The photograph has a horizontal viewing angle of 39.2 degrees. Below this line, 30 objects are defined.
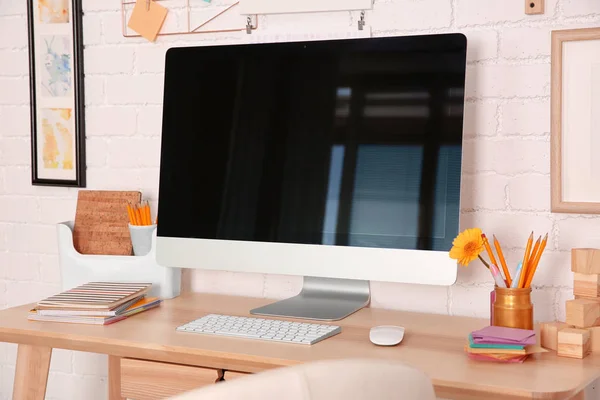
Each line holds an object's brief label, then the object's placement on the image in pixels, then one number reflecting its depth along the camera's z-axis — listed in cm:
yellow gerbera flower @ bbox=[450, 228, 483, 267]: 161
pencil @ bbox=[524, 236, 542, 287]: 160
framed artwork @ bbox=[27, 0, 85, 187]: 230
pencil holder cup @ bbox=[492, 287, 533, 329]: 156
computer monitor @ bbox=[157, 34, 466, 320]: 171
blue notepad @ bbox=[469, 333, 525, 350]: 143
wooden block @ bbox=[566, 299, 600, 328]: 153
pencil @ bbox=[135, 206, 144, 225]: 211
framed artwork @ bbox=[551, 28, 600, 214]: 175
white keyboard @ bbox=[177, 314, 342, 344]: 158
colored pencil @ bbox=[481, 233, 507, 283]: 161
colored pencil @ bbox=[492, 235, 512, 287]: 162
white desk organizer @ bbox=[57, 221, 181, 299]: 203
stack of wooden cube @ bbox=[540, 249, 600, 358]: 148
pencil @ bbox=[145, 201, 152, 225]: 211
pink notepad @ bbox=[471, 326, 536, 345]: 144
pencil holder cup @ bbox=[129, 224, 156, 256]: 208
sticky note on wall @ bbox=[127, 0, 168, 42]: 220
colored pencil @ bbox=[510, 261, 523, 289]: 159
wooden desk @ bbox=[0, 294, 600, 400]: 134
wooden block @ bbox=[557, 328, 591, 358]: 147
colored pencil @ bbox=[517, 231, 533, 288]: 159
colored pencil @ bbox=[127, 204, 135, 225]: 211
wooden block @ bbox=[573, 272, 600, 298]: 158
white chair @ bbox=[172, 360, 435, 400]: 80
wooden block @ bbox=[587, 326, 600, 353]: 153
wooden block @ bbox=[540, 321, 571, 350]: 151
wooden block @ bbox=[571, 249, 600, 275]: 157
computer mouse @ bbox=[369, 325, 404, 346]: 155
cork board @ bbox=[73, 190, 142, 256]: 214
